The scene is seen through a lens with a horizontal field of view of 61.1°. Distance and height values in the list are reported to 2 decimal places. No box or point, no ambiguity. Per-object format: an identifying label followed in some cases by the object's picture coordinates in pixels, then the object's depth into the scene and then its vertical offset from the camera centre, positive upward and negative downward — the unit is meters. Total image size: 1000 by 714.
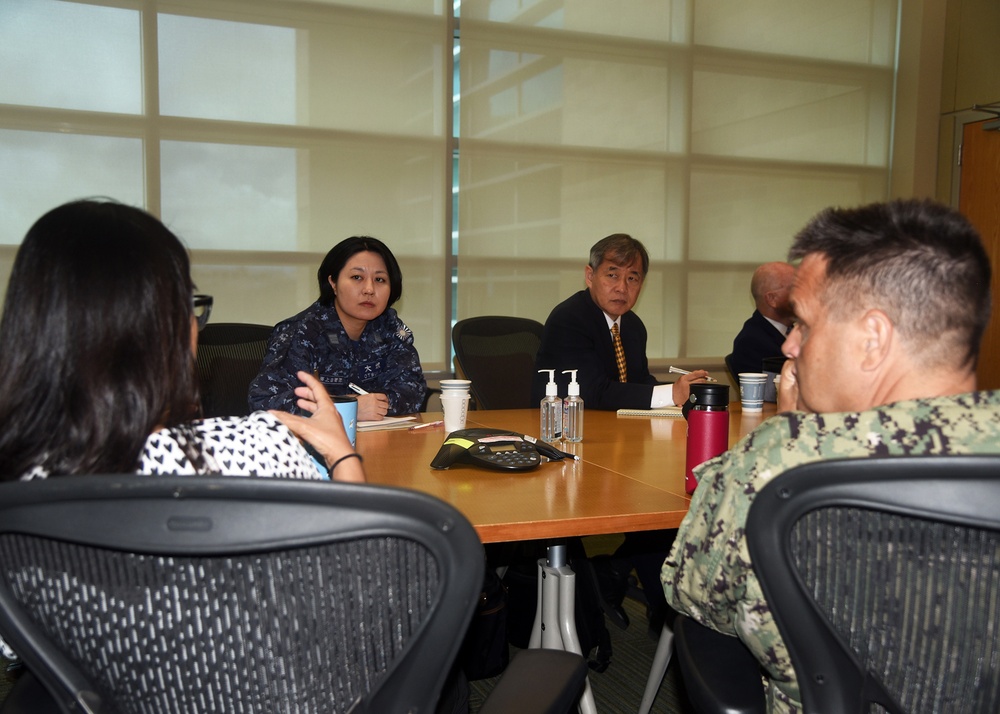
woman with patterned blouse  0.94 -0.08
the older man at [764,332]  3.69 -0.19
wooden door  5.84 +0.67
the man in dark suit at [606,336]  3.08 -0.20
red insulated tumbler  1.66 -0.27
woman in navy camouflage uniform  3.11 -0.19
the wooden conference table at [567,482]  1.52 -0.42
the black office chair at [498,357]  3.56 -0.31
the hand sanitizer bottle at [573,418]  2.31 -0.36
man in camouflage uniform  0.97 -0.10
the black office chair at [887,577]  0.77 -0.29
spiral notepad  2.91 -0.44
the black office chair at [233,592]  0.72 -0.28
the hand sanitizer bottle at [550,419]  2.31 -0.37
